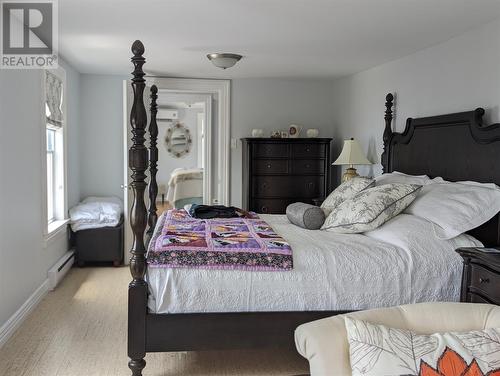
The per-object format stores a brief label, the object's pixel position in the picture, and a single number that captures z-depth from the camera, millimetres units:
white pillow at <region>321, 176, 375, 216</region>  3777
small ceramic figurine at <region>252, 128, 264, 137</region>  5816
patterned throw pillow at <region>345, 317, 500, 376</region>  1672
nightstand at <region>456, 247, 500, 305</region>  2461
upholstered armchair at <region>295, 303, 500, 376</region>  1743
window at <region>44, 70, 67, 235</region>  4672
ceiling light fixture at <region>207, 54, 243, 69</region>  4379
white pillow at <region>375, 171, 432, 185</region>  3717
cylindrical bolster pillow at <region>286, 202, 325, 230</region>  3453
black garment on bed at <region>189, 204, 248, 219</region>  3801
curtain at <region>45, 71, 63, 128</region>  4438
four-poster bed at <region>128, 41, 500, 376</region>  2594
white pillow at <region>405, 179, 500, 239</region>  2945
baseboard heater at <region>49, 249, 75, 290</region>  4445
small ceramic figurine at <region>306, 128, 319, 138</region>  5883
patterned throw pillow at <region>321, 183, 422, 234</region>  3172
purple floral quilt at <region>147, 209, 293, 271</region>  2625
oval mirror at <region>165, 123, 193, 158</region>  9453
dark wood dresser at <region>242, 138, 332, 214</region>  5691
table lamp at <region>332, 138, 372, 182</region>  4887
